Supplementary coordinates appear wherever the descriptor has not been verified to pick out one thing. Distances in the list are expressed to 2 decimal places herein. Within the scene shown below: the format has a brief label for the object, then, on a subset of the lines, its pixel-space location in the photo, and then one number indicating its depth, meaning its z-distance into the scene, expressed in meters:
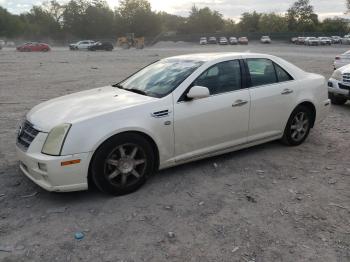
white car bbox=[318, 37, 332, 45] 63.45
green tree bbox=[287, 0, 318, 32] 103.88
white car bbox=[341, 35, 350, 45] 63.81
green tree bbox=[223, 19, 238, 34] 117.12
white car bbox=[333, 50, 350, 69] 15.93
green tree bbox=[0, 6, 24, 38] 90.79
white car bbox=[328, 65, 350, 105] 8.78
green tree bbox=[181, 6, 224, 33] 108.06
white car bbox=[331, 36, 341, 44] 68.12
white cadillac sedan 4.11
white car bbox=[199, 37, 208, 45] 77.01
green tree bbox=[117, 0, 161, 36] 92.50
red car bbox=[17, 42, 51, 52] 50.25
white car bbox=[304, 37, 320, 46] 63.12
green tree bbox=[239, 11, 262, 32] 113.31
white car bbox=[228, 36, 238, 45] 75.06
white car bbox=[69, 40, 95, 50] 57.78
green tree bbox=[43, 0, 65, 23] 103.21
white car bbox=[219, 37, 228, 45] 73.72
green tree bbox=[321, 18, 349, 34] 95.04
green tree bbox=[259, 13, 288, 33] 105.18
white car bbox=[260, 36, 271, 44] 73.82
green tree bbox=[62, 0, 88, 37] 93.94
